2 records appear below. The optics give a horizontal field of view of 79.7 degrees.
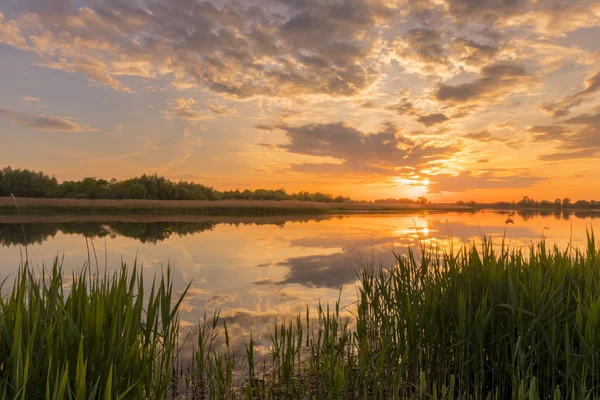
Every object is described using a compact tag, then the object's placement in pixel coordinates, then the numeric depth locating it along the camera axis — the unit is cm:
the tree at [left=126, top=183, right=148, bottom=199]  5444
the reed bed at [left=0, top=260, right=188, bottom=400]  225
